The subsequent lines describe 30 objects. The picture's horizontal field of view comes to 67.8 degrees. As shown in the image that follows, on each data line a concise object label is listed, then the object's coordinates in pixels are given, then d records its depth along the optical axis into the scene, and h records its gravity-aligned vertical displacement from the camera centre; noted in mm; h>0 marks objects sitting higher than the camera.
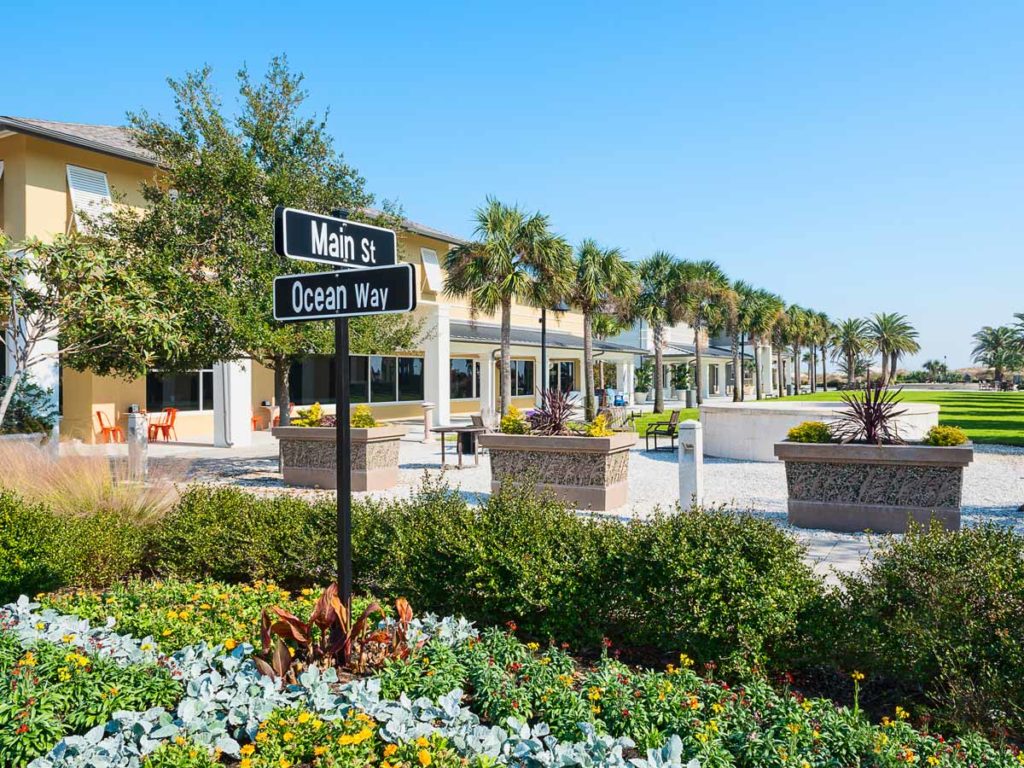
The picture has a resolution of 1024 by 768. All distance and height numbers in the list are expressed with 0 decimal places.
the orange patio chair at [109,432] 20458 -811
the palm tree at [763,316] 48969 +5061
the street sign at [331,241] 3557 +796
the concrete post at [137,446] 8234 -724
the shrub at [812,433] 9305 -489
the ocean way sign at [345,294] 3629 +521
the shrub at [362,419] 12854 -348
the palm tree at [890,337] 74125 +5434
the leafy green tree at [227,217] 12453 +3163
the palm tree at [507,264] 23859 +4280
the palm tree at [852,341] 76625 +5216
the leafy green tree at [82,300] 9633 +1331
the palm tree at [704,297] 33969 +4800
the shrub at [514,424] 11014 -394
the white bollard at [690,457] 9461 -776
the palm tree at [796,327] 60062 +5284
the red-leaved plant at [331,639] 3680 -1184
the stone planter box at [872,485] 8297 -1051
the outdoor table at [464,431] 14966 -707
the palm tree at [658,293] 34062 +4619
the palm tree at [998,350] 79500 +4713
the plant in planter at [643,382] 44531 +782
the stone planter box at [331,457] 12211 -952
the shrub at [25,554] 5297 -1072
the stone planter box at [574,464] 10156 -934
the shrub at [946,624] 3295 -1113
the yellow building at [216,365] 18766 +1476
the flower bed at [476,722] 2771 -1290
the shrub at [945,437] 8578 -513
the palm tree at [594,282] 28344 +4302
